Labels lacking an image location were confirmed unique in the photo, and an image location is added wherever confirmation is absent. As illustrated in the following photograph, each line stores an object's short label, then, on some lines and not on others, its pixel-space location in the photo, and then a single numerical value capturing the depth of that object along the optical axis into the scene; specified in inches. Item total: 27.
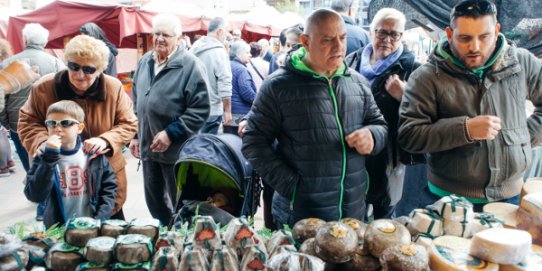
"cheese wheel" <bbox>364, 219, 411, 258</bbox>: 55.4
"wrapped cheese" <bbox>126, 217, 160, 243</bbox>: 60.2
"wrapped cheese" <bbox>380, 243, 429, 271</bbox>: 50.4
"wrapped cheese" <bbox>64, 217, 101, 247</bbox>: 58.4
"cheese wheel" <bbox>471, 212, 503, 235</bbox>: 60.1
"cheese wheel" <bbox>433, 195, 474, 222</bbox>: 59.9
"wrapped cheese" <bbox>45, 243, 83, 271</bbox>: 55.7
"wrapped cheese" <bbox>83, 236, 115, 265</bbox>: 54.8
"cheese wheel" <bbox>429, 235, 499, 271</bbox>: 50.6
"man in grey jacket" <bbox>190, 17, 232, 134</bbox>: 186.5
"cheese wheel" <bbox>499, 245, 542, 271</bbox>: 50.9
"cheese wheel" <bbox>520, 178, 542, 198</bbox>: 69.4
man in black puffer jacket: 79.7
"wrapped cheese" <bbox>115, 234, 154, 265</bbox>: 54.5
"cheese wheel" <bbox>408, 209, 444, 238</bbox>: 59.4
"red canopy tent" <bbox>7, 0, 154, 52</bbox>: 270.2
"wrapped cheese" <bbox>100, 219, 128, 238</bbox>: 60.5
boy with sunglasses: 86.4
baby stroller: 93.7
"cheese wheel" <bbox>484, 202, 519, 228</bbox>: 64.8
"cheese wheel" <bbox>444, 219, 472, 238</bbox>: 59.7
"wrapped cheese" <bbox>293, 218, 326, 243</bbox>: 64.4
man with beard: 73.9
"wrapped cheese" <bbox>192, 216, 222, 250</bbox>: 58.9
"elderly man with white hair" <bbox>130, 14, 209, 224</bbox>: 124.6
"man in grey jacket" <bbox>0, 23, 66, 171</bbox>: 178.1
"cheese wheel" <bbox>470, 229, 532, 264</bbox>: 49.8
